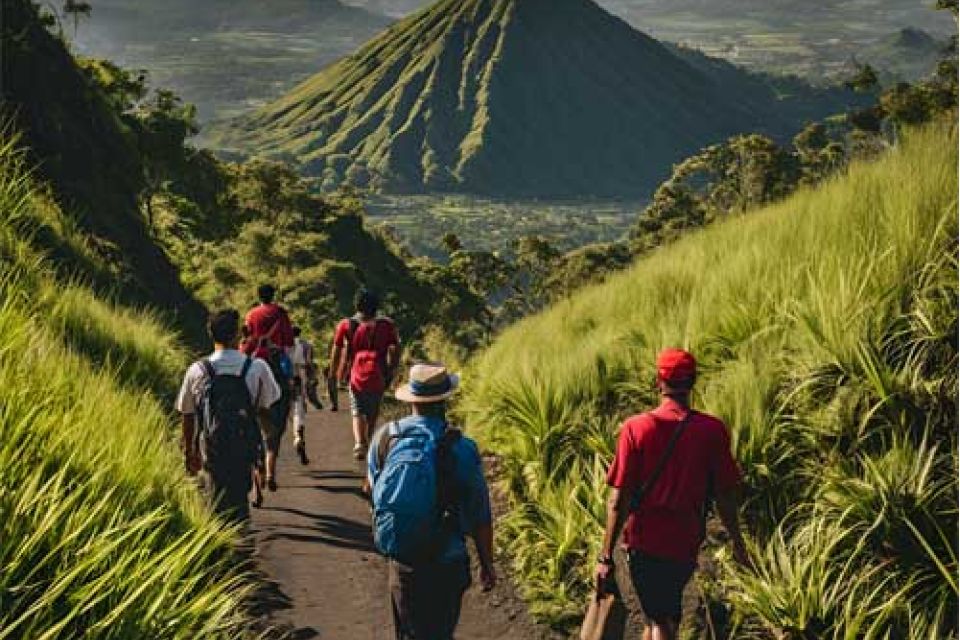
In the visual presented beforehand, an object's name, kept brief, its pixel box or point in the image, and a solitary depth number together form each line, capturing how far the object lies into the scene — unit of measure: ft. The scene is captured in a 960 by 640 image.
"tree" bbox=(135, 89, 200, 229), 127.75
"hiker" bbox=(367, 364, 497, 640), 15.14
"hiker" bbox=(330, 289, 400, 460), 30.96
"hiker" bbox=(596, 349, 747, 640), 16.14
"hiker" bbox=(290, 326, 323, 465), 34.86
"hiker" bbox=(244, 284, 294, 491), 30.55
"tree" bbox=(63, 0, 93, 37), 123.75
